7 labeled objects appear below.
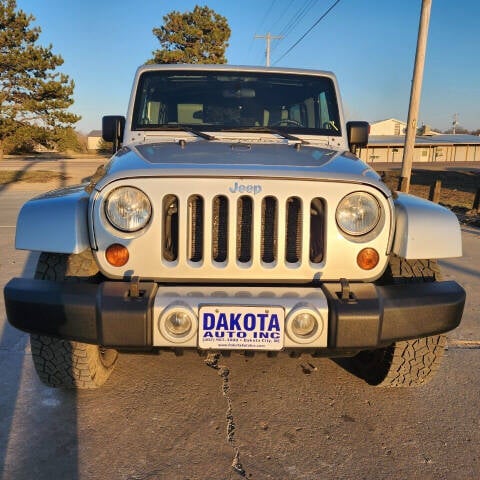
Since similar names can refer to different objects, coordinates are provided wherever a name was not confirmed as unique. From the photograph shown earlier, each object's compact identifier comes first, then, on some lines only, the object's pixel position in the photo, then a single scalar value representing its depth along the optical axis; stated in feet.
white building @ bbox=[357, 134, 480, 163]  175.42
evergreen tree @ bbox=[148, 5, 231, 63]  112.78
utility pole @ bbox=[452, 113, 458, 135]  339.20
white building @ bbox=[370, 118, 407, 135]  262.26
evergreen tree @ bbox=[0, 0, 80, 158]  91.86
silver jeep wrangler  7.21
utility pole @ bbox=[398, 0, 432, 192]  33.81
